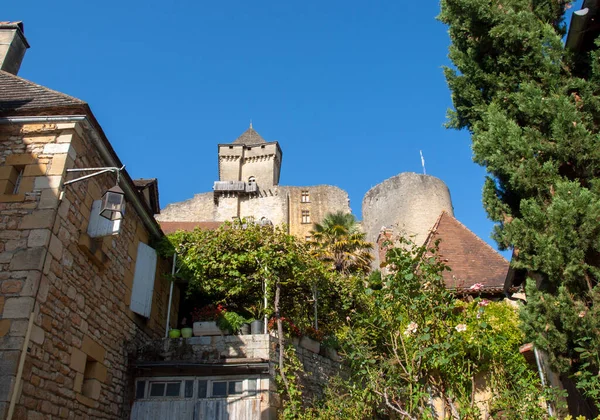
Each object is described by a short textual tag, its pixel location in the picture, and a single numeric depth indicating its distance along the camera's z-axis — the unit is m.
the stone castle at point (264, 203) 41.53
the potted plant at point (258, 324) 8.92
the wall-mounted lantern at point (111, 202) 6.70
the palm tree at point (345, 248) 22.36
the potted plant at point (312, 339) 9.45
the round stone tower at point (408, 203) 28.20
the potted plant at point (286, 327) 9.08
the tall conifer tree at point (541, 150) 5.32
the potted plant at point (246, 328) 8.86
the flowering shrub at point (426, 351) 5.48
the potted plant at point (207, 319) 8.66
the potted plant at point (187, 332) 8.98
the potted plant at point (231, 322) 8.81
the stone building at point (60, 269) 5.80
